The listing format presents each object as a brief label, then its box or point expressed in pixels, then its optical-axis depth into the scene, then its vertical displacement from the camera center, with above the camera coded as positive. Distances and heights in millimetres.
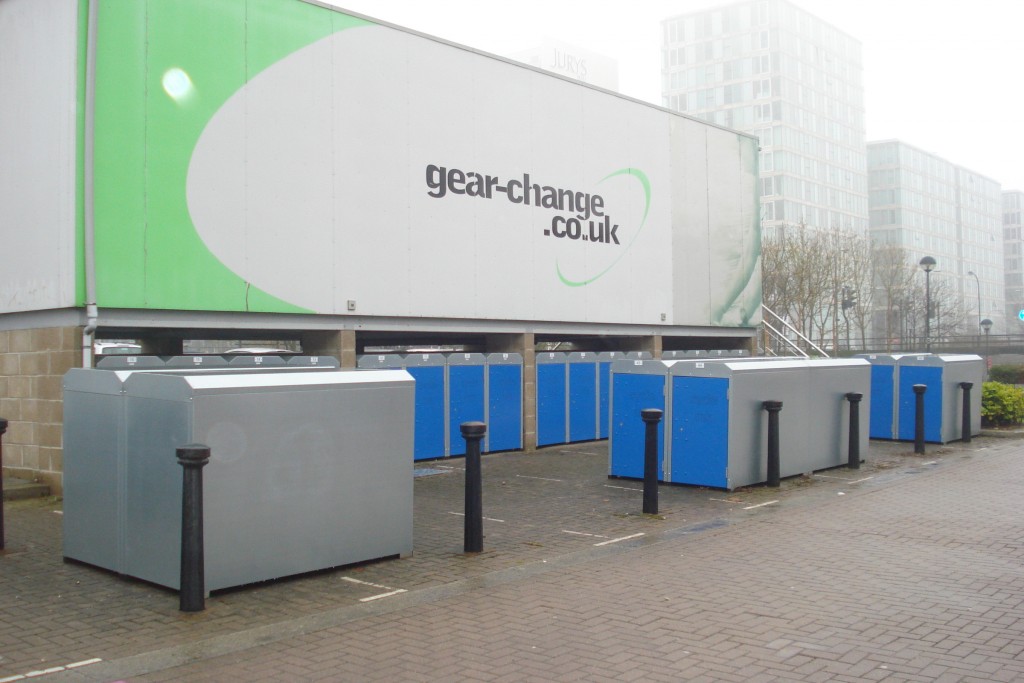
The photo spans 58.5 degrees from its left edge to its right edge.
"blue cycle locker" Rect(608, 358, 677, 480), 11836 -652
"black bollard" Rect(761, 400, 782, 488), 11586 -1254
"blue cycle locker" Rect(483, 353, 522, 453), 15734 -805
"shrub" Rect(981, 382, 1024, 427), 18922 -1079
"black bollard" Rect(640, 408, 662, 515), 9758 -1146
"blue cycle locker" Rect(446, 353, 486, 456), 15102 -611
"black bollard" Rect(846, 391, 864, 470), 13422 -1233
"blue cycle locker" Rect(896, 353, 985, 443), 16234 -646
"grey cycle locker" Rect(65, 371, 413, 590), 6539 -868
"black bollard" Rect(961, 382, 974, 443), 16812 -1166
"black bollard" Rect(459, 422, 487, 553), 8039 -1295
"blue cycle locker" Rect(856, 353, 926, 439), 16531 -740
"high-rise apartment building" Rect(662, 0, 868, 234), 89312 +26847
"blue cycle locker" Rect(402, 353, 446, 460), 14609 -768
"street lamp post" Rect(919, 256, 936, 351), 35844 +3650
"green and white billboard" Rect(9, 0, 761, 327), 11578 +2819
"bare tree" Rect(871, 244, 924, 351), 62731 +5387
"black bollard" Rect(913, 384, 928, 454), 15398 -1076
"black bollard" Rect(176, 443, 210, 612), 6141 -1206
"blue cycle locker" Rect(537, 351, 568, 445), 16625 -783
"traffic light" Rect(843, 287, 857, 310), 50166 +3495
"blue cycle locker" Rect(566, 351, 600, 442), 17141 -789
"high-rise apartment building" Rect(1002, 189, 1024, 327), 135750 +16264
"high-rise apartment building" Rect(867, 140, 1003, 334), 106812 +17240
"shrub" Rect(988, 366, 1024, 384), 34219 -758
